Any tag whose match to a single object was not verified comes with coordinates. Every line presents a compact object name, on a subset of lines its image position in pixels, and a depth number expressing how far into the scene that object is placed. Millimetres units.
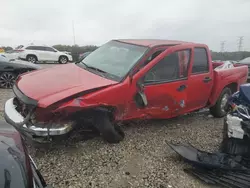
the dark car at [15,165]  1113
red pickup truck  2365
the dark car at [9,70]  5695
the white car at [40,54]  13857
